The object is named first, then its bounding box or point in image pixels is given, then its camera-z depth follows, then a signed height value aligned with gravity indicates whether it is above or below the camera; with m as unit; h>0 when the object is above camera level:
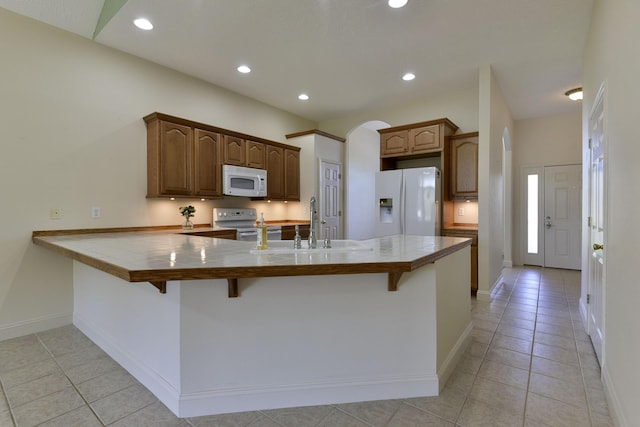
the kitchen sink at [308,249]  1.93 -0.25
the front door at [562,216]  5.61 -0.12
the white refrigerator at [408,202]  4.22 +0.12
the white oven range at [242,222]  4.19 -0.16
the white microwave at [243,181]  4.09 +0.41
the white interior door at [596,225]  2.29 -0.13
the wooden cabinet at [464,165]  4.26 +0.62
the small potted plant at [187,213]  3.80 -0.03
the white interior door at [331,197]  5.29 +0.23
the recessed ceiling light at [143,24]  2.88 +1.77
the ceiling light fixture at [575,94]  4.45 +1.69
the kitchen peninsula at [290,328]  1.64 -0.67
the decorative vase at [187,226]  3.82 -0.19
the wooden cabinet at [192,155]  3.52 +0.72
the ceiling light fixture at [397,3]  2.56 +1.73
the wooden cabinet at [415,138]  4.32 +1.06
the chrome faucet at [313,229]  2.18 -0.13
